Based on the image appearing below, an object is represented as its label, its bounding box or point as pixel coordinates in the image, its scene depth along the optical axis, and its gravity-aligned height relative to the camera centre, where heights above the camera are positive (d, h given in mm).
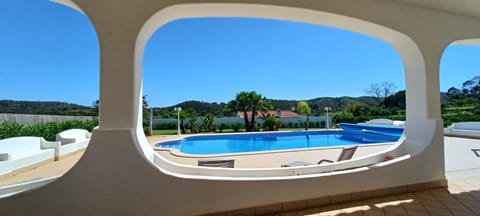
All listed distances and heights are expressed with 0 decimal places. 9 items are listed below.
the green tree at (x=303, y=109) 25995 +408
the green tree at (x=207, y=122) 19812 -688
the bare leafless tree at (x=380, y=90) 30644 +2848
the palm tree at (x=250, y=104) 21592 +853
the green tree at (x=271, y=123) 20577 -878
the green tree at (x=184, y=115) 19688 -72
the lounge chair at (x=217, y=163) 3956 -840
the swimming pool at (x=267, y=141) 12586 -1704
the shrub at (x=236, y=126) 20984 -1130
